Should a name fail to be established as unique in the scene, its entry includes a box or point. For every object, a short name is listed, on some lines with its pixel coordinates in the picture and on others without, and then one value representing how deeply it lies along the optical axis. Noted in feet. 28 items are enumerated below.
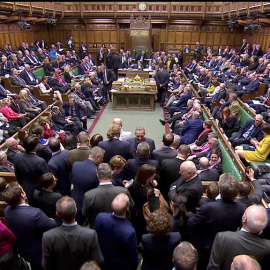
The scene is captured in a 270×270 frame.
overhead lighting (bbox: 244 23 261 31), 34.54
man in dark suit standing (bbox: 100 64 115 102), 33.12
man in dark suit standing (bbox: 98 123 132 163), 11.94
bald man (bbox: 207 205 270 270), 6.32
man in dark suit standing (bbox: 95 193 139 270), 7.00
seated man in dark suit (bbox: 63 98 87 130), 22.82
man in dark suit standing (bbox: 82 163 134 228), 8.19
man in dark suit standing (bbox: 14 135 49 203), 10.41
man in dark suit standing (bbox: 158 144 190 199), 10.78
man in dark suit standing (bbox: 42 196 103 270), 6.57
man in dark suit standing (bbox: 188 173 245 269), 7.55
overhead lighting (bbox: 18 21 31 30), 35.76
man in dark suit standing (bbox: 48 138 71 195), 11.20
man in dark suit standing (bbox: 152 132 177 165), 11.86
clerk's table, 30.30
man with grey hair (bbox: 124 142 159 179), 10.31
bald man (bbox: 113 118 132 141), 15.40
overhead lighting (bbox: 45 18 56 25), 45.94
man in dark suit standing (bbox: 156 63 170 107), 31.56
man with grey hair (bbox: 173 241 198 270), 5.54
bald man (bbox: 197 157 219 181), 11.39
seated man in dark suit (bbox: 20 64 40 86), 29.37
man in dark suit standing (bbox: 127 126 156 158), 13.23
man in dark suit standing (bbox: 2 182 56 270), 7.46
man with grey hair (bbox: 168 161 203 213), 8.95
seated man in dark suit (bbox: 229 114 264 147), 16.38
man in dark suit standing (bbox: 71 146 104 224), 9.72
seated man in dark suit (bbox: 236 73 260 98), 26.55
